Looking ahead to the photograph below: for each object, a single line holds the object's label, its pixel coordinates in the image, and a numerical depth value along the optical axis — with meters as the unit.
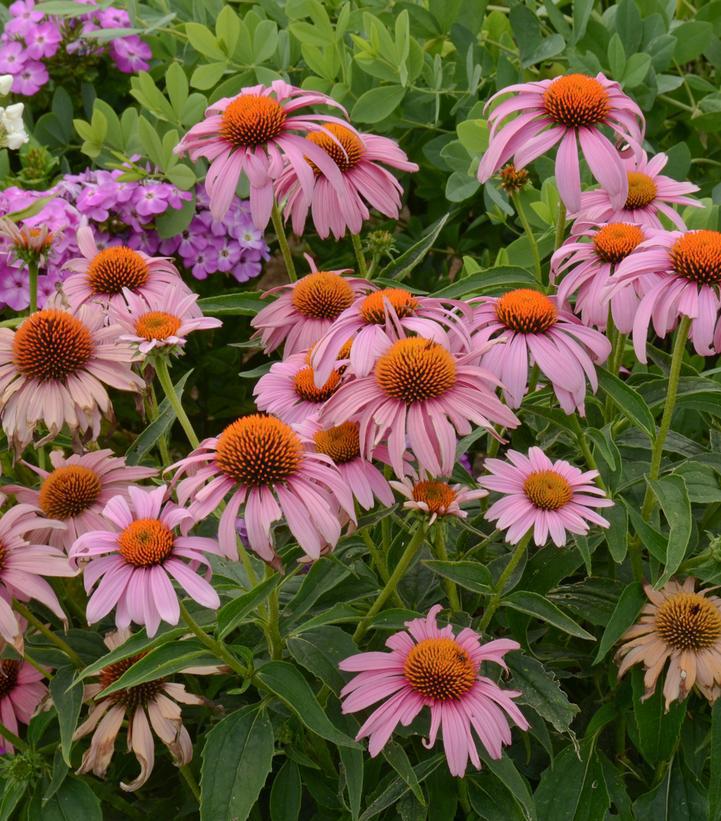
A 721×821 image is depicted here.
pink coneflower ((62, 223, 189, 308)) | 1.30
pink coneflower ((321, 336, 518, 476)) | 1.17
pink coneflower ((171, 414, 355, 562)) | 1.15
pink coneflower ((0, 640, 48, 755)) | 1.27
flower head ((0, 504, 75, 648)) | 1.20
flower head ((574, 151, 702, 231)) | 1.31
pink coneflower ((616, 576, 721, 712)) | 1.25
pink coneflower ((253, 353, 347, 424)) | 1.22
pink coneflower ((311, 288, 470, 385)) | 1.18
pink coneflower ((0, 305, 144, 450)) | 1.24
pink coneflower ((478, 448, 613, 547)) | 1.21
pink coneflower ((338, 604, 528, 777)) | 1.19
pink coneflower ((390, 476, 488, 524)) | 1.19
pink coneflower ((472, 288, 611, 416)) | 1.21
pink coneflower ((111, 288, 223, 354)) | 1.23
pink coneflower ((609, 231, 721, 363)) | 1.20
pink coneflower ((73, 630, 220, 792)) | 1.23
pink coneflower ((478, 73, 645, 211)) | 1.24
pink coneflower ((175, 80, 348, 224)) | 1.26
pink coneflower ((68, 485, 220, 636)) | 1.17
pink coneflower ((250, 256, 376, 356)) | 1.29
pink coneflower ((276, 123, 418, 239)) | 1.31
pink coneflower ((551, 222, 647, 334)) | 1.25
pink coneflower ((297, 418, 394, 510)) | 1.19
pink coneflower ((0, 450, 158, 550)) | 1.25
